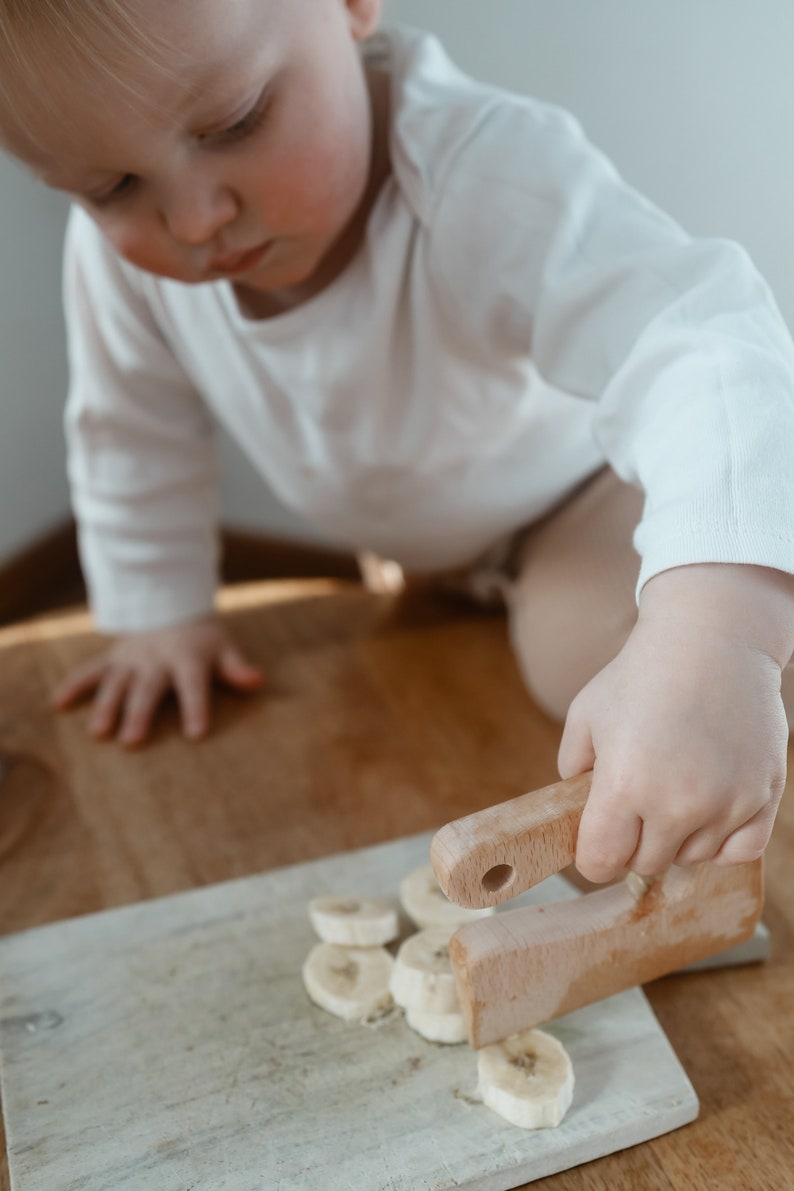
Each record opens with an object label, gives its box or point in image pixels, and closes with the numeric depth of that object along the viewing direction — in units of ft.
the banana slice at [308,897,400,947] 2.01
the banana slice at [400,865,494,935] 2.03
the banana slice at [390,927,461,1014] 1.84
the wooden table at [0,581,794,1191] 1.82
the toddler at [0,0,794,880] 1.57
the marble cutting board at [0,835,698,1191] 1.64
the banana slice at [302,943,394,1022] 1.89
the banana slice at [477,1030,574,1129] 1.66
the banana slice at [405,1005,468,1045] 1.82
